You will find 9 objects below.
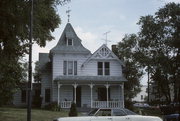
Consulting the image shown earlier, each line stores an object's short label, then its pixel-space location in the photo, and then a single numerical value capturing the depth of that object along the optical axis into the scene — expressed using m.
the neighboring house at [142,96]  122.56
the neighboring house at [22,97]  50.22
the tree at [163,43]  44.91
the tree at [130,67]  54.12
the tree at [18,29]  22.22
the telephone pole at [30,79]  16.69
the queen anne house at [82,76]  43.91
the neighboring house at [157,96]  53.92
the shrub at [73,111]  33.11
